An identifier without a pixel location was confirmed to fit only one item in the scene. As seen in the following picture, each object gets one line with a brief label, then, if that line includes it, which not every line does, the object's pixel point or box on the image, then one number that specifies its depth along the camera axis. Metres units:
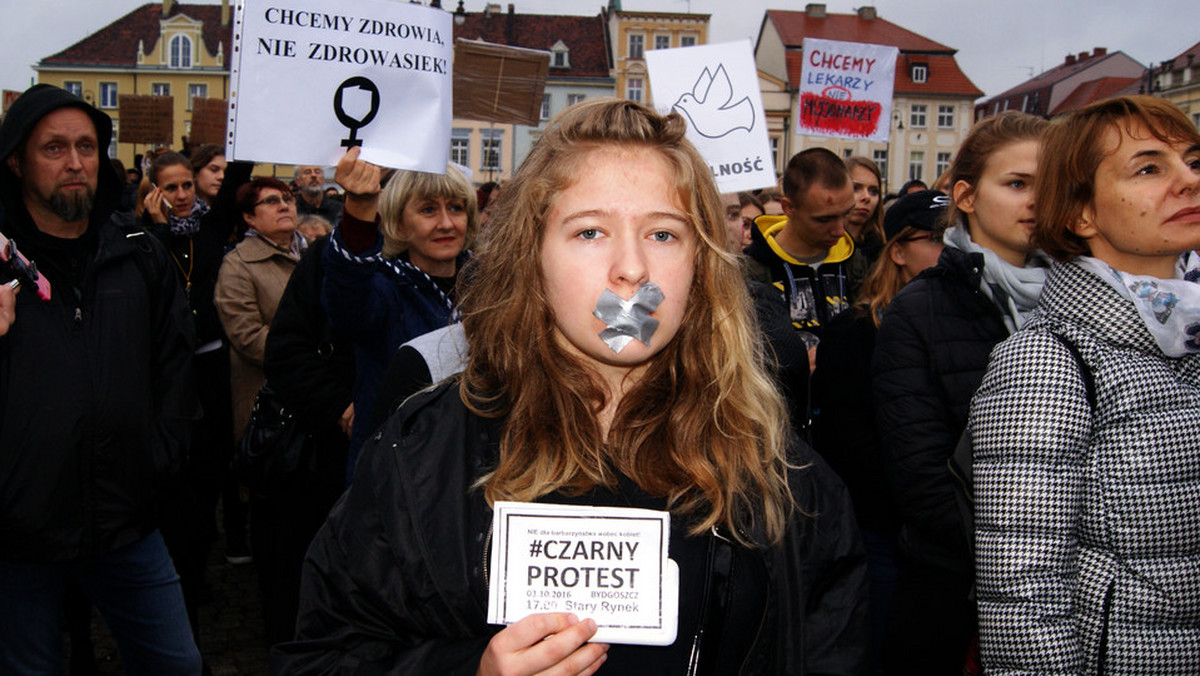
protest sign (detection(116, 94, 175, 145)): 11.23
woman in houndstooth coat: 1.91
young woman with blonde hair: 1.58
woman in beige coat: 4.93
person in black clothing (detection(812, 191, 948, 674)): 3.29
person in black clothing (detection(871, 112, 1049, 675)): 2.54
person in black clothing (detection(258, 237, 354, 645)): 3.73
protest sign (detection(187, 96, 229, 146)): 9.70
